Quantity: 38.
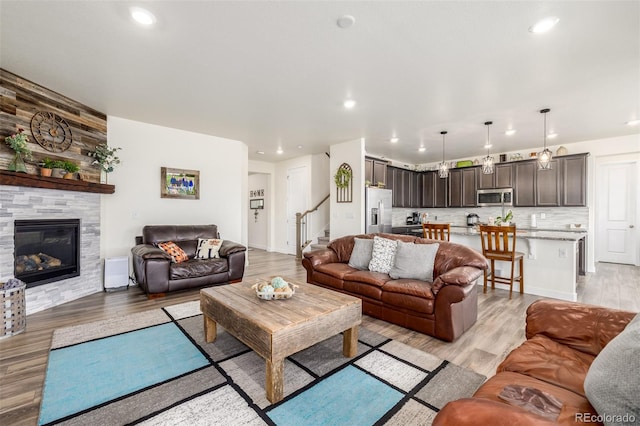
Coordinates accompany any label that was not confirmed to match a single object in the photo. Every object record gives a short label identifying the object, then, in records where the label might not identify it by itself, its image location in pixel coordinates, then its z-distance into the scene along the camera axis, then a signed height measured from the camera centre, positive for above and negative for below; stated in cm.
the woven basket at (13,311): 264 -95
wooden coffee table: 179 -77
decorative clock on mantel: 346 +105
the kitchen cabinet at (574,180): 551 +69
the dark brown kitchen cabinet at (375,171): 599 +95
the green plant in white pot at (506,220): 480 -10
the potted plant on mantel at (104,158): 418 +83
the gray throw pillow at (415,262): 314 -55
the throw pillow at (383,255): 347 -52
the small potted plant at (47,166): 341 +58
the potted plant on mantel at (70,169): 369 +59
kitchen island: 388 -74
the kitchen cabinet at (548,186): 582 +60
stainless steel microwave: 645 +41
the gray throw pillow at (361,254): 373 -54
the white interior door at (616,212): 596 +6
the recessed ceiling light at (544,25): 212 +147
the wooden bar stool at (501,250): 395 -52
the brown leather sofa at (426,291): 259 -82
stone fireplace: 308 -20
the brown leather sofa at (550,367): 90 -72
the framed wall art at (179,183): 503 +55
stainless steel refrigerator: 568 +8
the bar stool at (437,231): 450 -28
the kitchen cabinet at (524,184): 612 +68
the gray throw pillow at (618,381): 83 -54
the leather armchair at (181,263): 377 -73
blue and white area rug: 166 -118
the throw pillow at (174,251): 421 -58
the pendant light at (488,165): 480 +86
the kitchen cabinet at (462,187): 703 +69
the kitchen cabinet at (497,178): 645 +86
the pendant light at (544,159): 420 +84
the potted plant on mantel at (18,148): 306 +72
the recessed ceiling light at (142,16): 208 +150
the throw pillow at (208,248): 453 -57
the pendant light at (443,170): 527 +84
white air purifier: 419 -91
